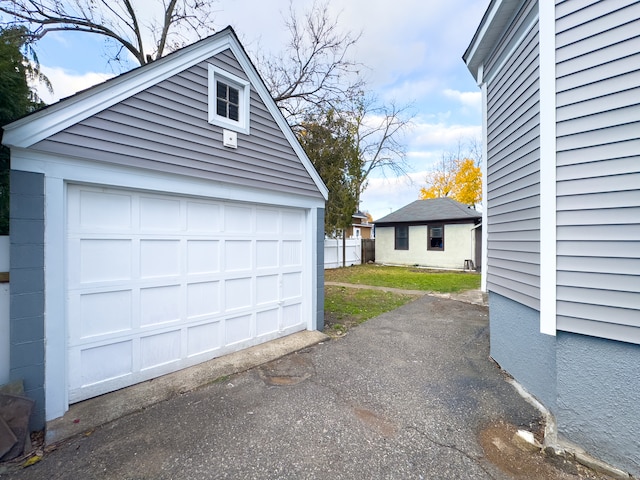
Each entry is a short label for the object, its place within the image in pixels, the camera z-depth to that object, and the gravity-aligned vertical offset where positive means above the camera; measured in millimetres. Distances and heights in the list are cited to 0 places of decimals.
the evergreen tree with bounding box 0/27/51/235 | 2879 +1531
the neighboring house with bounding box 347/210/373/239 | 27425 +1214
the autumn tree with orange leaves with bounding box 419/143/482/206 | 24359 +5662
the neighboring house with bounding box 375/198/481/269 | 15352 +227
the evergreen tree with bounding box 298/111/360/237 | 12508 +3785
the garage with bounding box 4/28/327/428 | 2680 +153
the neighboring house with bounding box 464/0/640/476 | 2262 +208
